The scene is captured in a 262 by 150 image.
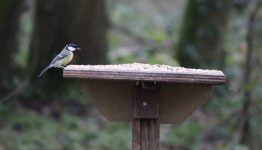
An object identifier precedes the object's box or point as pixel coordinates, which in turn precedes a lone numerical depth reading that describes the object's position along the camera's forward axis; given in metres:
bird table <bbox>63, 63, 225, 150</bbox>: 8.23
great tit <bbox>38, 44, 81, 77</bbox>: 10.51
